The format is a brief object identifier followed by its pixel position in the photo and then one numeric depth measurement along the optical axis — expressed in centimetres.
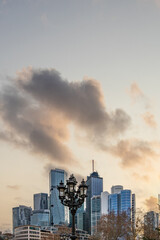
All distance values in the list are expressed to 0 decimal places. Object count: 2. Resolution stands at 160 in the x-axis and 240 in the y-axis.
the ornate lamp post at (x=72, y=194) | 2606
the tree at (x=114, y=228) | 6606
